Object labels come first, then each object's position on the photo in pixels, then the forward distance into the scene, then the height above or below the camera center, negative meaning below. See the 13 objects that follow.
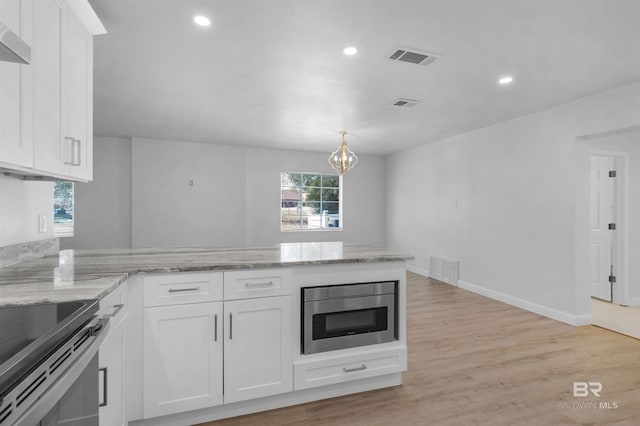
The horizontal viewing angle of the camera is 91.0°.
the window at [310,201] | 6.97 +0.24
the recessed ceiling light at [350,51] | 2.50 +1.31
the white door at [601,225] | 4.35 -0.17
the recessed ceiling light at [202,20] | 2.11 +1.31
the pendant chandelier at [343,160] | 4.89 +0.86
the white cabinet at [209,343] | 1.75 -0.78
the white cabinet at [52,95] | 1.27 +0.55
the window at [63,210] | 5.55 +0.01
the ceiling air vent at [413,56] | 2.54 +1.31
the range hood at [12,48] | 0.86 +0.48
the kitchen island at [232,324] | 1.67 -0.69
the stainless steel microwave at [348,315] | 2.05 -0.71
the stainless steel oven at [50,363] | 0.72 -0.41
